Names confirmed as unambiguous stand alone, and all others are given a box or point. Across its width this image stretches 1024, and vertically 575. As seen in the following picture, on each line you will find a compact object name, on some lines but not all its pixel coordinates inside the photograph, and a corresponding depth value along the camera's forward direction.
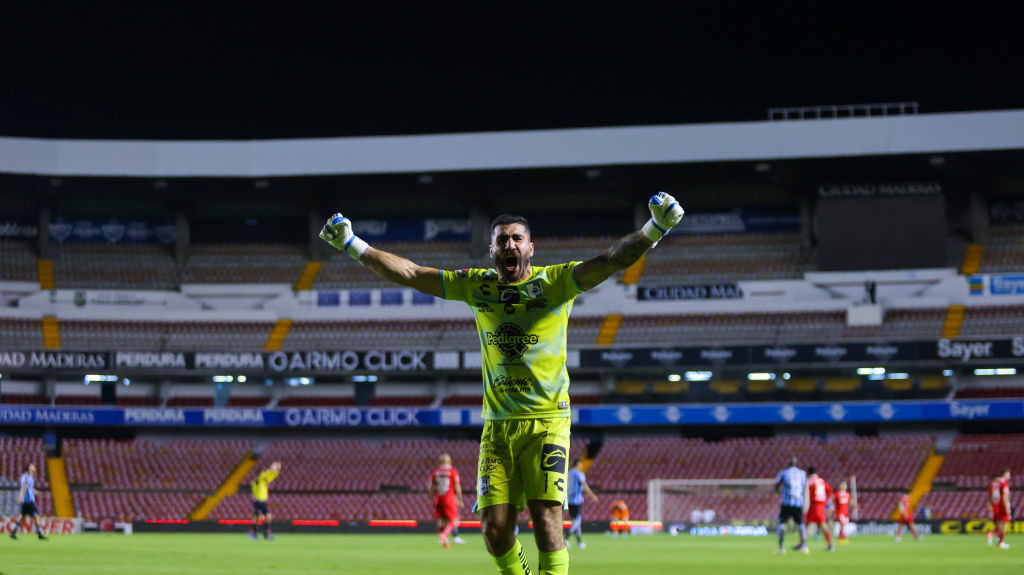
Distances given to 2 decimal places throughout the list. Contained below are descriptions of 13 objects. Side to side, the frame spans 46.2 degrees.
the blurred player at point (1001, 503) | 27.41
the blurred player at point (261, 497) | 32.12
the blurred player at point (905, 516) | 32.75
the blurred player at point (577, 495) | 28.28
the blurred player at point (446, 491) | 25.98
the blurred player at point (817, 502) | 25.95
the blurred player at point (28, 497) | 29.36
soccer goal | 39.28
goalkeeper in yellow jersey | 7.77
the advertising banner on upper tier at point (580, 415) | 45.22
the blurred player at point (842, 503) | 30.27
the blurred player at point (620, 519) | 39.91
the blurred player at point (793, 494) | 25.06
